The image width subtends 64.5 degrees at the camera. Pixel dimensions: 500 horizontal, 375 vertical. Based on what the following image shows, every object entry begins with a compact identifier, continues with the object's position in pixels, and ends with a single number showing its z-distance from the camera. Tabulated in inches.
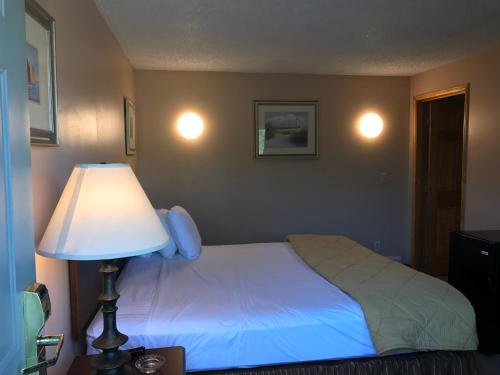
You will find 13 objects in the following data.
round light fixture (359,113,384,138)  178.2
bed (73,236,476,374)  72.7
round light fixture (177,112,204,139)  165.5
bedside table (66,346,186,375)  57.6
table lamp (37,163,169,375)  45.3
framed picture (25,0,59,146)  52.4
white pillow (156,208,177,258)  111.8
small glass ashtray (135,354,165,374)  55.9
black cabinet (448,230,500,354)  106.9
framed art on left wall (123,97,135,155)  133.0
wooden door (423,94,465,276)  176.6
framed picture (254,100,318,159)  170.2
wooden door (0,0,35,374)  30.1
